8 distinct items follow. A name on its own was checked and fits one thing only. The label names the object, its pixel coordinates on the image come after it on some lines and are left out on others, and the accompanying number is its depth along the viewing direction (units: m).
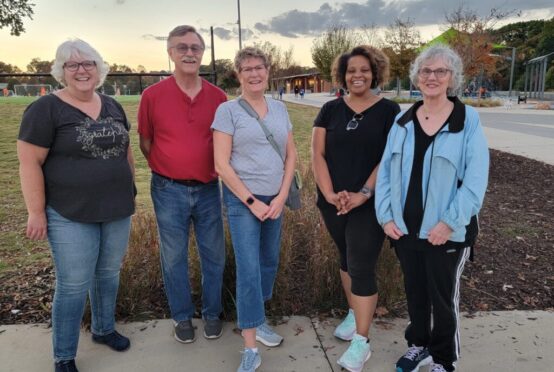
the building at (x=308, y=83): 77.69
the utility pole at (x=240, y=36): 17.46
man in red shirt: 2.65
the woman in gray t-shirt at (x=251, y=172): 2.53
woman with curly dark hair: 2.63
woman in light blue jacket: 2.23
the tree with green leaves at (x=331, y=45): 41.78
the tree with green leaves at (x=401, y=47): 33.19
